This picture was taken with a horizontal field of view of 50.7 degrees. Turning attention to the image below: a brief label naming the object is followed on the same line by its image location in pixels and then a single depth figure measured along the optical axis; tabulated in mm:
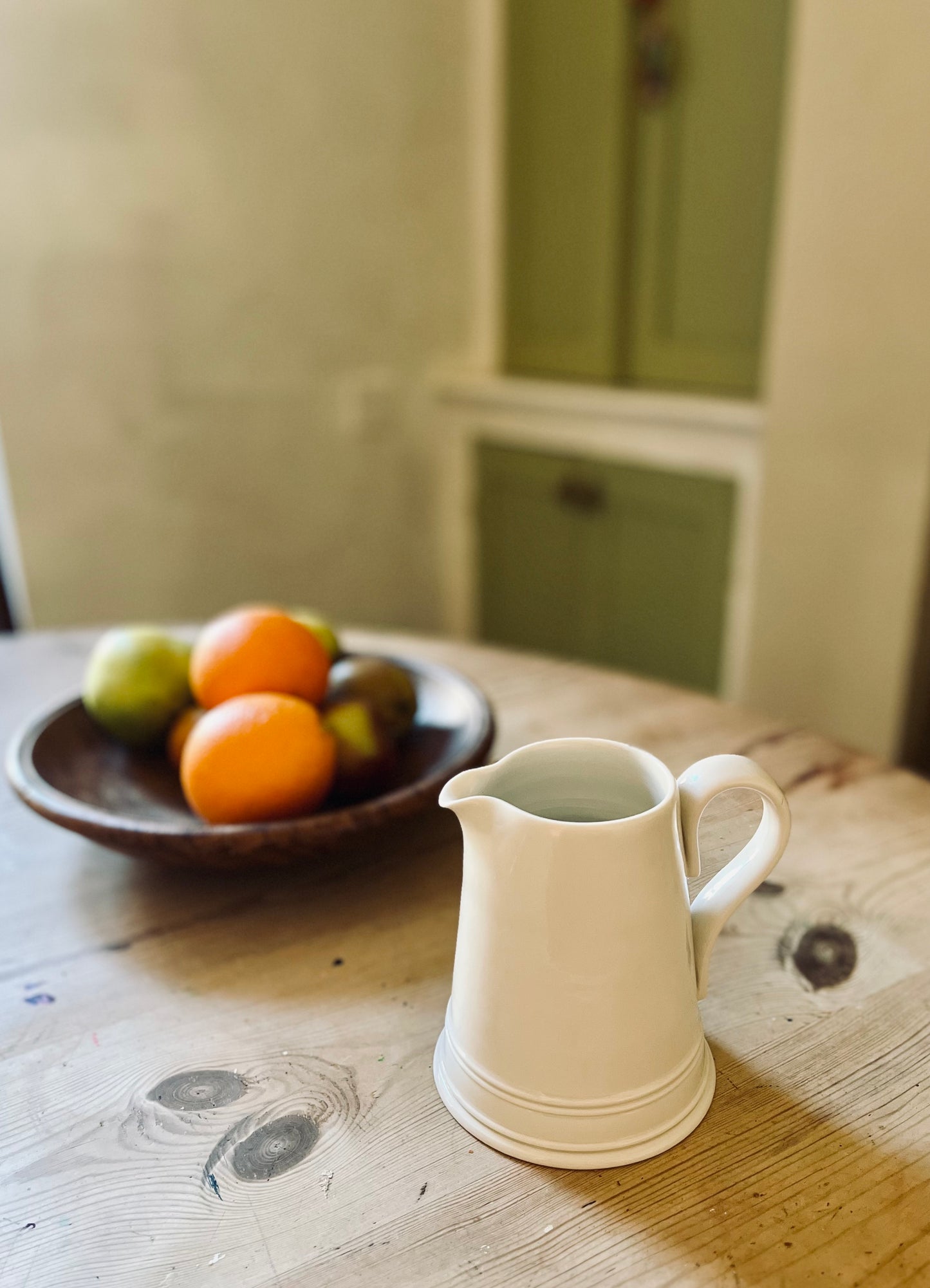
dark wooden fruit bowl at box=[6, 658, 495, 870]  614
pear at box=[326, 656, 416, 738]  734
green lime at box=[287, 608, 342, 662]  824
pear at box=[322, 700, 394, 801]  692
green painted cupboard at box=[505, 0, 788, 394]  1657
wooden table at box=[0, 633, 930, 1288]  420
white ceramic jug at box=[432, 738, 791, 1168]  426
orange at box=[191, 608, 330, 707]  712
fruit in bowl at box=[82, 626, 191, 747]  768
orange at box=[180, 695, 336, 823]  635
